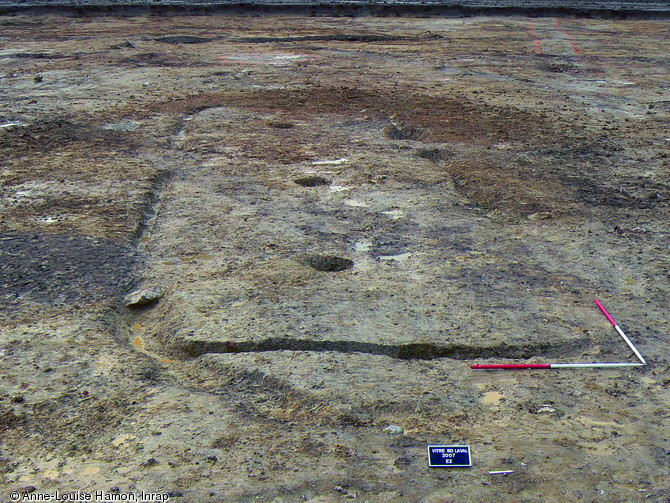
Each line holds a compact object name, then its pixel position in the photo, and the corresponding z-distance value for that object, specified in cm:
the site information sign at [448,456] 254
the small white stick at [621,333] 327
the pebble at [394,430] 274
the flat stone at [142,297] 379
